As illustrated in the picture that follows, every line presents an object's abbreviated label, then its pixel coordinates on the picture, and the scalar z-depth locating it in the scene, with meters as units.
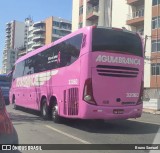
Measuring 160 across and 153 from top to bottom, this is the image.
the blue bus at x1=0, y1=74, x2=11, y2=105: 15.61
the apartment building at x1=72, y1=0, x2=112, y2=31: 32.46
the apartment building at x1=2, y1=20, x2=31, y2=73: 88.03
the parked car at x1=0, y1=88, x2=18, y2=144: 3.09
